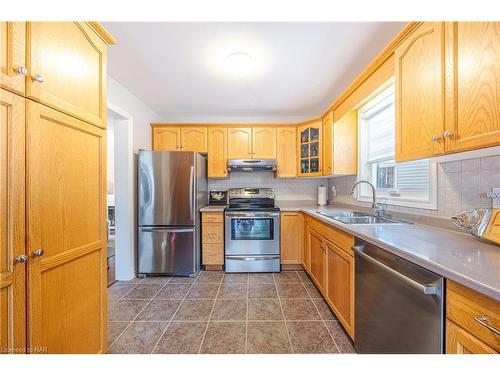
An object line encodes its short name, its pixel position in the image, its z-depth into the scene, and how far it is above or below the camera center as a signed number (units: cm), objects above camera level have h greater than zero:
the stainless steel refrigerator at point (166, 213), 267 -35
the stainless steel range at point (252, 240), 282 -75
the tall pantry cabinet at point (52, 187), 79 +0
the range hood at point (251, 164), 314 +35
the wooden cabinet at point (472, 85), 82 +45
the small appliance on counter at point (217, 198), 351 -20
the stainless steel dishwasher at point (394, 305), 79 -57
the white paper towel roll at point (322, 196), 332 -15
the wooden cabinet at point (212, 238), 289 -73
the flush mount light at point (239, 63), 186 +120
